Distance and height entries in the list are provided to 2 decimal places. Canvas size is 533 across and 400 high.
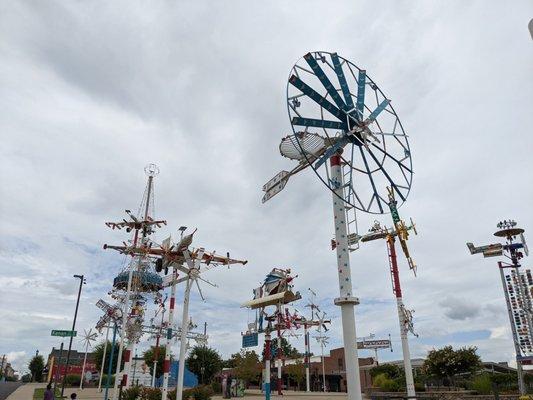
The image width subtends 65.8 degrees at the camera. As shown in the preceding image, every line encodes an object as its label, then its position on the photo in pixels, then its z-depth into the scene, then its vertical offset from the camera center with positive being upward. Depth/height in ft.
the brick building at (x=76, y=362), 297.35 +10.25
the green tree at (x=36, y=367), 368.07 +5.01
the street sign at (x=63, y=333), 95.40 +8.65
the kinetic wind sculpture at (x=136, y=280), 101.76 +26.56
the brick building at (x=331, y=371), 256.58 +1.44
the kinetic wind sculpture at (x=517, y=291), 73.36 +14.32
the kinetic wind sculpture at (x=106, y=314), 143.33 +21.32
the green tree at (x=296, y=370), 231.71 +1.77
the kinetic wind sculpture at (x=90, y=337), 220.64 +18.02
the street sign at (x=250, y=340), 70.59 +5.36
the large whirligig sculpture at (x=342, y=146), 45.16 +27.36
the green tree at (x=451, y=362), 127.03 +3.24
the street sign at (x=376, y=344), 230.68 +15.18
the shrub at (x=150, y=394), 93.30 -4.37
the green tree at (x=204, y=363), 228.02 +5.35
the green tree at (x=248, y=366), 191.42 +3.21
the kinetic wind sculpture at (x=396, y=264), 81.71 +22.17
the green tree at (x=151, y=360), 229.27 +7.00
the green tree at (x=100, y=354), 242.17 +10.78
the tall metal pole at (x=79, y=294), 106.80 +18.97
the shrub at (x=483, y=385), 102.06 -2.76
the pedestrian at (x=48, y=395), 67.21 -3.26
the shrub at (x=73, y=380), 255.29 -3.76
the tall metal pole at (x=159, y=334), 120.32 +10.74
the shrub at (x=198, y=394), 96.72 -4.53
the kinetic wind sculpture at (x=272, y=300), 76.79 +12.86
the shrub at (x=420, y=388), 123.65 -4.08
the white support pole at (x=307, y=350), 199.00 +10.27
